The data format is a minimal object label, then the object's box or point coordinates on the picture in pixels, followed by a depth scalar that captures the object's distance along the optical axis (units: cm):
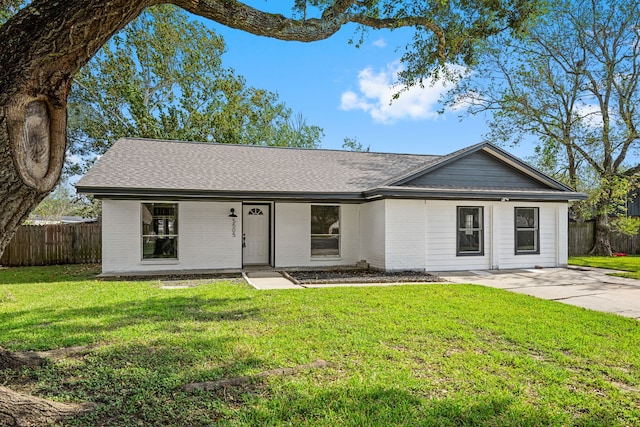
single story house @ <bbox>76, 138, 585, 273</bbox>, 1153
